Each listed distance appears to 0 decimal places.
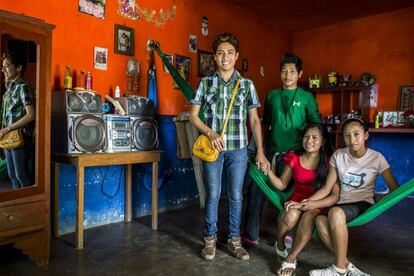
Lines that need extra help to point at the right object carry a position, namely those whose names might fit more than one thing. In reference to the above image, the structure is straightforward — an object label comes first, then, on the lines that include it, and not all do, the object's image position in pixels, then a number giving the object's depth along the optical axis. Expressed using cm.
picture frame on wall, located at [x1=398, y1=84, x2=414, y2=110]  453
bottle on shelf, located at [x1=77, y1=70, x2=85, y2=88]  271
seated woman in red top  198
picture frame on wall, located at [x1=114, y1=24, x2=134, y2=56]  304
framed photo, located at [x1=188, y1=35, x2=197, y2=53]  375
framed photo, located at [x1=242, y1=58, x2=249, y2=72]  449
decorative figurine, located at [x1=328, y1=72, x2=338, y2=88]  491
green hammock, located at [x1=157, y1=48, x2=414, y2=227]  176
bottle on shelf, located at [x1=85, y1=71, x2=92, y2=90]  271
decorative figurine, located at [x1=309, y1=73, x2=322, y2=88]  509
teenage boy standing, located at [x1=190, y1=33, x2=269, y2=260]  218
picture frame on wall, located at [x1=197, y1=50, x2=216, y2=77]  389
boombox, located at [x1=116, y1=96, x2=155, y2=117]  279
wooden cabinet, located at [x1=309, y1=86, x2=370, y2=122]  469
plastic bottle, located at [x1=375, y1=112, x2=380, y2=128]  454
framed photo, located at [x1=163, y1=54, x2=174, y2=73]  349
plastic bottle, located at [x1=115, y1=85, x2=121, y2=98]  290
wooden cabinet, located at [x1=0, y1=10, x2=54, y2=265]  194
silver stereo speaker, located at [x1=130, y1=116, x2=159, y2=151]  279
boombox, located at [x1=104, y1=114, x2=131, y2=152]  263
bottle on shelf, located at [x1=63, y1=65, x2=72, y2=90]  259
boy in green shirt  232
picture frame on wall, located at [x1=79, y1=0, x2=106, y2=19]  279
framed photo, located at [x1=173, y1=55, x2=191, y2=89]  361
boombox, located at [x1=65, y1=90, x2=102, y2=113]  241
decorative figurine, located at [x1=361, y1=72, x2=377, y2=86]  477
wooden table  235
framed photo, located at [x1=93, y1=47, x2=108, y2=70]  290
